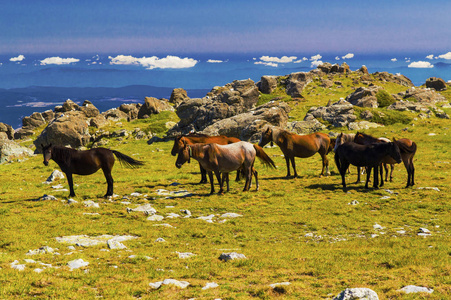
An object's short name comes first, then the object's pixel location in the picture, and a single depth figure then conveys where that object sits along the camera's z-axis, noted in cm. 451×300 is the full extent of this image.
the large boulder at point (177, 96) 9431
